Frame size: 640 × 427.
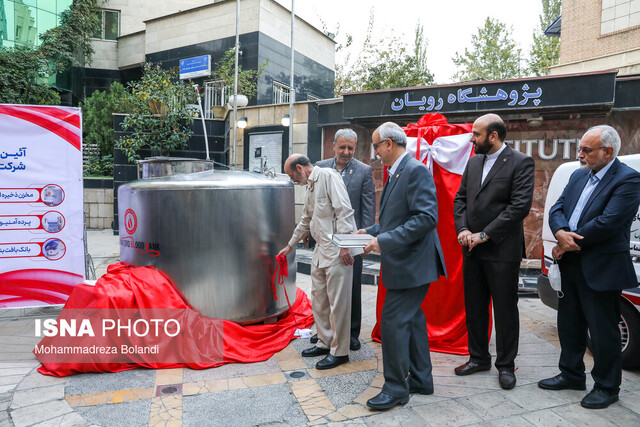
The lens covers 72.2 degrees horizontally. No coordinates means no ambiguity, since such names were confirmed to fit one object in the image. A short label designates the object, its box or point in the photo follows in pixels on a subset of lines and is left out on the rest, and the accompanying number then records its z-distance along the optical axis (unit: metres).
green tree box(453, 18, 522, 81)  27.22
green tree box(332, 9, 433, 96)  19.17
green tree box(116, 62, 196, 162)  12.41
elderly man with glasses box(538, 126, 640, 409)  2.98
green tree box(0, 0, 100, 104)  18.56
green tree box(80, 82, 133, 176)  15.44
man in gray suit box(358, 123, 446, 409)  2.92
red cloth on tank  3.71
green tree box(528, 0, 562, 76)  24.19
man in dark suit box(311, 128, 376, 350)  4.22
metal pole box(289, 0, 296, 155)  10.82
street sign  16.52
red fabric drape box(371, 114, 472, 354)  4.21
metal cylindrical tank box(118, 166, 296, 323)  4.14
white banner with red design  4.88
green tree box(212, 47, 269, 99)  14.31
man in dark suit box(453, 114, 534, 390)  3.33
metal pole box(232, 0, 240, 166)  11.18
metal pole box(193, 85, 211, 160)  12.15
